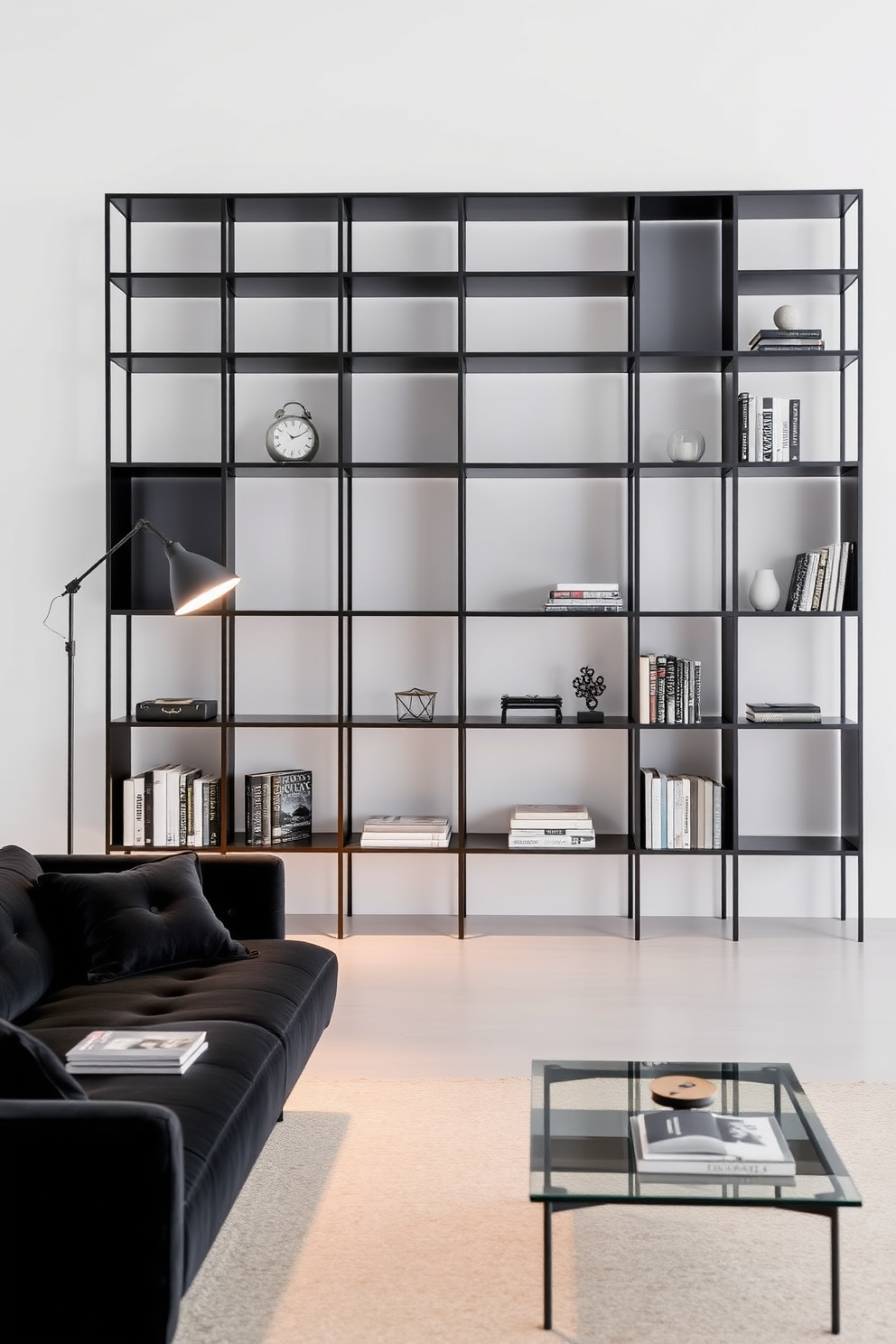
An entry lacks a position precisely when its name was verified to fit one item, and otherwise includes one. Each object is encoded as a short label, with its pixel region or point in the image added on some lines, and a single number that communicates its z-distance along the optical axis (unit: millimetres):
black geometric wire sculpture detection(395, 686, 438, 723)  4605
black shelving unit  4469
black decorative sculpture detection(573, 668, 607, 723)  4684
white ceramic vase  4543
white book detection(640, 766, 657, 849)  4492
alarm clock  4605
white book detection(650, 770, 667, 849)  4494
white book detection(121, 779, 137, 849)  4516
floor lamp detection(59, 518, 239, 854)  3365
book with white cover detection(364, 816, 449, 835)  4543
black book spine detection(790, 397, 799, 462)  4492
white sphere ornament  4473
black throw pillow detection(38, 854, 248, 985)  2781
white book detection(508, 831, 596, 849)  4496
